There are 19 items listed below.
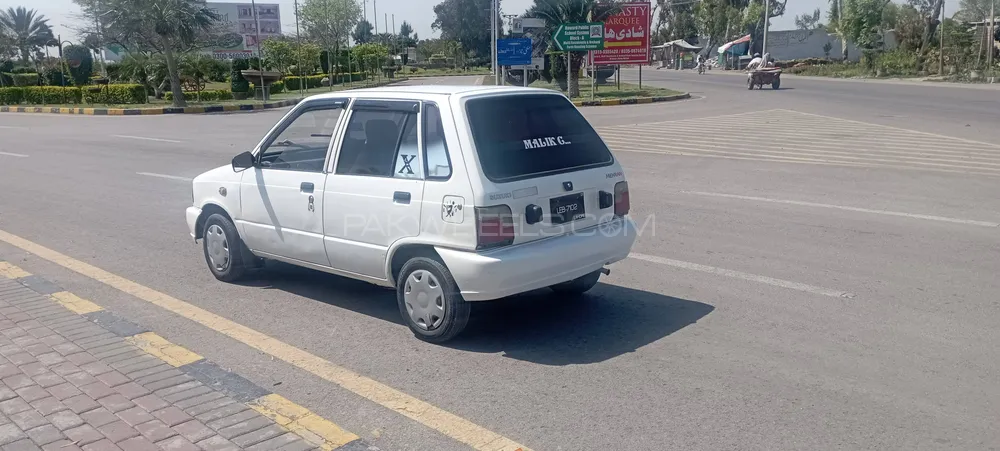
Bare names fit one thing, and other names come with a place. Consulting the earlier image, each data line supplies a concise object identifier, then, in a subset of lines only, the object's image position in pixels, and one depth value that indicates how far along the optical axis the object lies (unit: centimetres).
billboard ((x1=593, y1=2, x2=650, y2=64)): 3597
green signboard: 3159
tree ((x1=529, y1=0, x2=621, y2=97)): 3403
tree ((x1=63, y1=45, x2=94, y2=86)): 4453
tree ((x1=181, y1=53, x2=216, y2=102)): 3628
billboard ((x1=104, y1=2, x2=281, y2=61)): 6285
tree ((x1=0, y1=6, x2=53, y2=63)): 8009
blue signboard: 2900
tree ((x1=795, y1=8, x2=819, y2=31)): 11706
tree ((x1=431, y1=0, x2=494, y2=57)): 10169
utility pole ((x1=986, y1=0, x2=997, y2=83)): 4178
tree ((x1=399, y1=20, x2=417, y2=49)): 11701
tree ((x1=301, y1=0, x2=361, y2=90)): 6444
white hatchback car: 516
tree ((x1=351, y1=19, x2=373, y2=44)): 10692
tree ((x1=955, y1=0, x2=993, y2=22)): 6562
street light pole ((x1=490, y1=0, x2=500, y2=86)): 2989
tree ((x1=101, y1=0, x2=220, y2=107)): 3288
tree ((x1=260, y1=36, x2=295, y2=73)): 5397
